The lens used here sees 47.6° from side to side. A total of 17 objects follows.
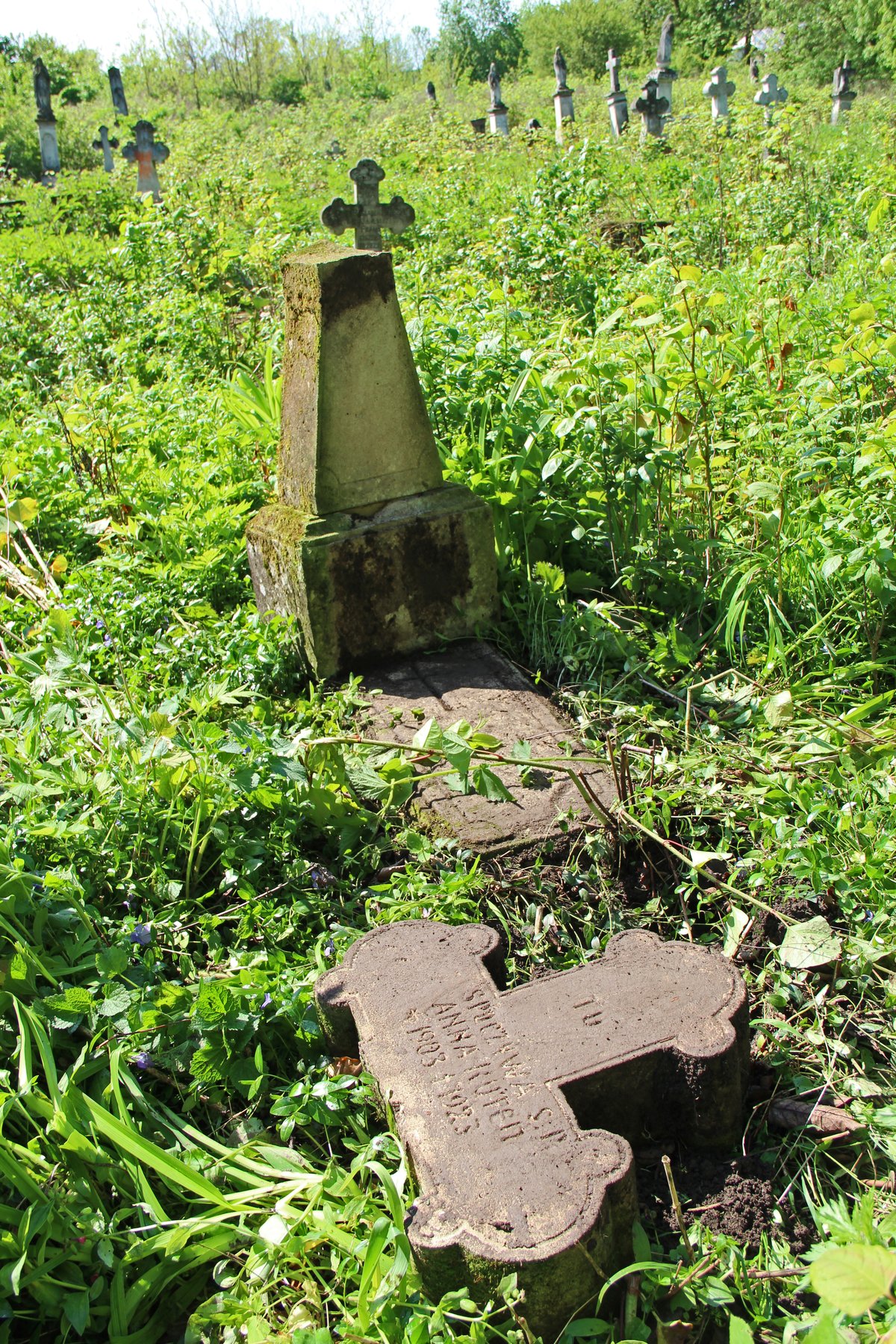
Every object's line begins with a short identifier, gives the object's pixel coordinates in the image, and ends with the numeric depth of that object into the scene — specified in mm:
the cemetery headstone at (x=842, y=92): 17578
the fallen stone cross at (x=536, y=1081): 1436
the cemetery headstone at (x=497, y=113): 19344
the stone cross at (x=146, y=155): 12609
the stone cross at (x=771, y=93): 15602
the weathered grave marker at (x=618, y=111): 15078
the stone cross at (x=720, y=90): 14117
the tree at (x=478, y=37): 44188
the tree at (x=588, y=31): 38125
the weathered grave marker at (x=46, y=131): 18156
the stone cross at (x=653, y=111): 13570
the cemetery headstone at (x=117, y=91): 23375
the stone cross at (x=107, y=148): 18000
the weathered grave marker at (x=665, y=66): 17234
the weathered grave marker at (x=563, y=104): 17578
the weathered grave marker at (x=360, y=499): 3066
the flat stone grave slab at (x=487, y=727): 2459
